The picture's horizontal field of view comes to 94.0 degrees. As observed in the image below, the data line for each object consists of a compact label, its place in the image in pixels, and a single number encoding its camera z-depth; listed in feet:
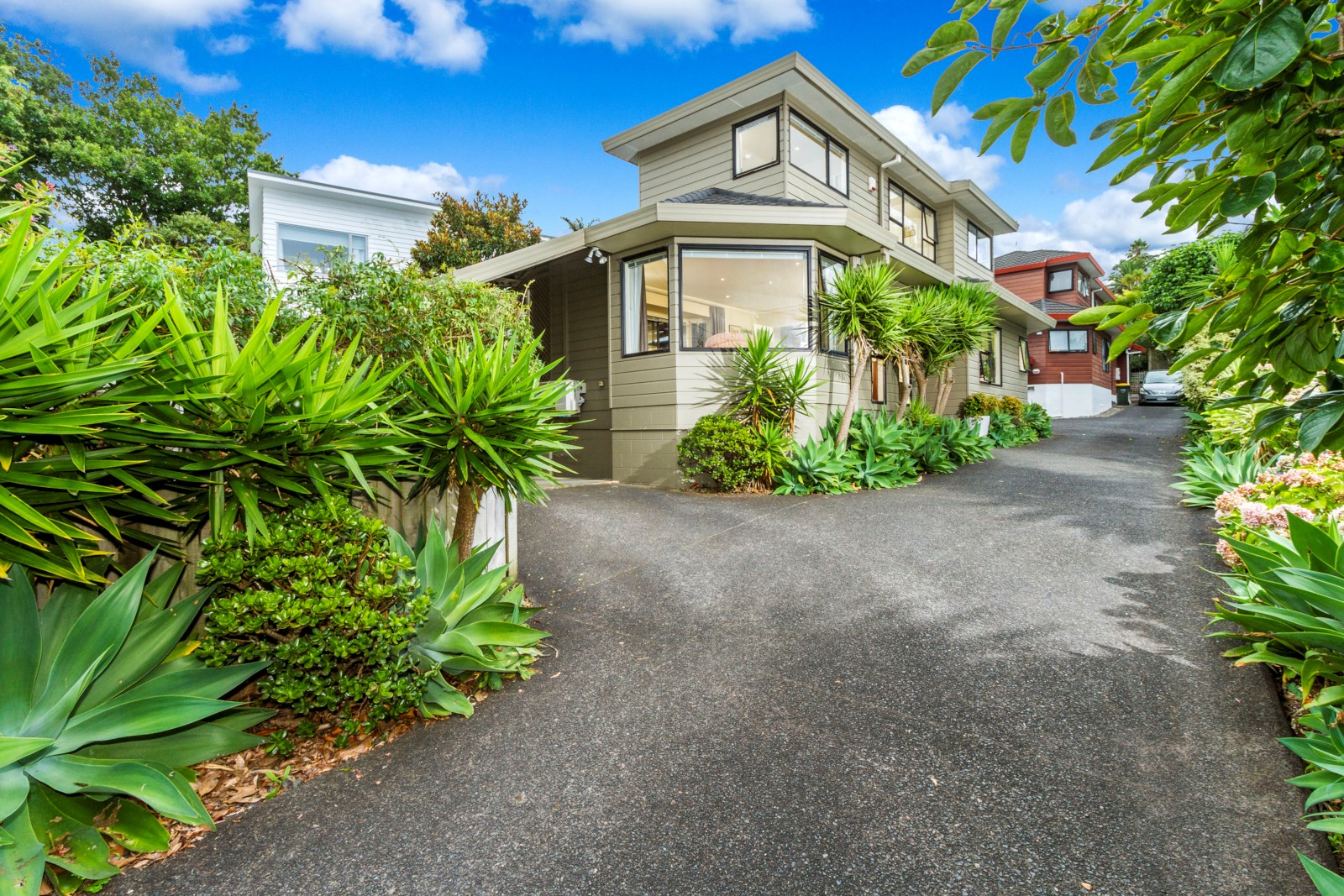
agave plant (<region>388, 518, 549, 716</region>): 10.27
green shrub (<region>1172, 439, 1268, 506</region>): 19.85
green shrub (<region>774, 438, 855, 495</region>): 27.14
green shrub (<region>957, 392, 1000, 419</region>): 49.26
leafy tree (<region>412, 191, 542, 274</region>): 81.15
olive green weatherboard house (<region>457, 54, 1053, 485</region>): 31.35
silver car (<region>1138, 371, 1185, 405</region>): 86.74
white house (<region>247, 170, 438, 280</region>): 52.54
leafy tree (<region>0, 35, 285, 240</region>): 75.05
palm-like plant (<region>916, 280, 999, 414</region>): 34.86
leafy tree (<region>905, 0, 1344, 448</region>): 2.82
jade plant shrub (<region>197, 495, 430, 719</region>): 8.67
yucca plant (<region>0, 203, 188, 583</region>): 6.97
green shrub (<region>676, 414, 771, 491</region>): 27.66
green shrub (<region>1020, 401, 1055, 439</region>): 50.11
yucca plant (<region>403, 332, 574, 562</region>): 11.64
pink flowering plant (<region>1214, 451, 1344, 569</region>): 11.72
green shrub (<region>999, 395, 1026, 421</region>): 50.52
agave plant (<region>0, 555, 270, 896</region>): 6.48
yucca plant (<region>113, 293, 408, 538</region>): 8.59
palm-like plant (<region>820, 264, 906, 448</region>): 30.32
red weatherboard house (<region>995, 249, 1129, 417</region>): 83.66
